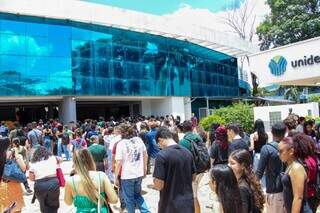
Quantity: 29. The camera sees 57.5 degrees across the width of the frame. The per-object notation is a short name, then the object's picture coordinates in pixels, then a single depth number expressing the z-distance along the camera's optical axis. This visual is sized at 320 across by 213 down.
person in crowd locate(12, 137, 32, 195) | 6.86
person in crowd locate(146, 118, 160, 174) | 6.82
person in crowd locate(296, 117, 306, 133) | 5.51
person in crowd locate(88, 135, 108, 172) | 5.11
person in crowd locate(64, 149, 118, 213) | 2.84
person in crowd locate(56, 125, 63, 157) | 11.40
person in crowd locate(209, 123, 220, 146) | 5.78
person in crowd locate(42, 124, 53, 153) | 11.17
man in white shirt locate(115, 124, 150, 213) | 4.68
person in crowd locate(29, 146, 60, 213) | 3.97
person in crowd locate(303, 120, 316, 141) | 5.24
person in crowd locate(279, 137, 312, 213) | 2.69
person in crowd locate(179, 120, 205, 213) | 4.62
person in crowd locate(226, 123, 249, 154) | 4.40
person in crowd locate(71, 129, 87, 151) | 9.59
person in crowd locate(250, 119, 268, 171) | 5.01
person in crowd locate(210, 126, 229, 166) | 4.72
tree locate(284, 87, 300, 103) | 27.94
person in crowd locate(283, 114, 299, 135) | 4.91
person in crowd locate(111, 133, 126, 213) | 5.00
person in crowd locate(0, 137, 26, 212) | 3.51
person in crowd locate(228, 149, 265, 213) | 2.38
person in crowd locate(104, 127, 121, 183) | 6.37
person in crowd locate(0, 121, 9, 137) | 11.44
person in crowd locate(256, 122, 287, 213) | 3.45
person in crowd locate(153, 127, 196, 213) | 3.23
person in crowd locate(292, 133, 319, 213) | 2.88
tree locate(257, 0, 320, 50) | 22.08
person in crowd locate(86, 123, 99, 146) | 9.23
